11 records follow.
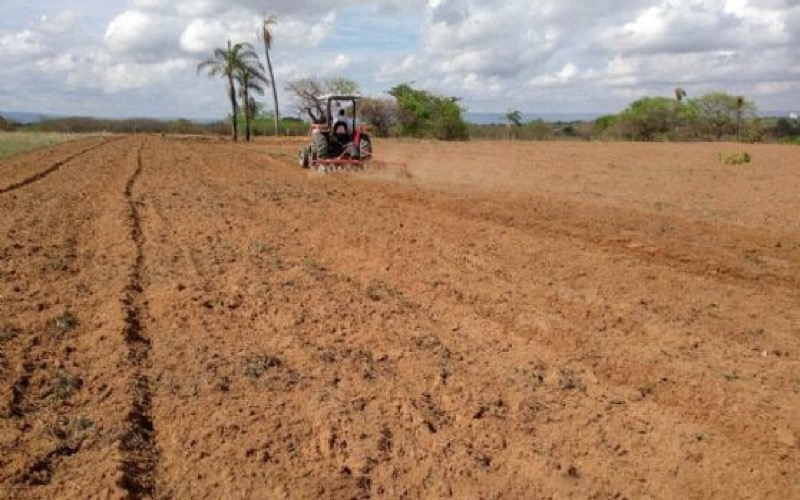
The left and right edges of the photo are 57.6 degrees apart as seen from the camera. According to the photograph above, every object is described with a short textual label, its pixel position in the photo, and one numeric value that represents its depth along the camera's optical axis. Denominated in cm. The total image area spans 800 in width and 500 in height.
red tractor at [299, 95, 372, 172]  1853
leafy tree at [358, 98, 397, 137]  5691
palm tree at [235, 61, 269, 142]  4938
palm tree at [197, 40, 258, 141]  4866
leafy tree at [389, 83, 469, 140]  5562
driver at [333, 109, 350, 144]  1910
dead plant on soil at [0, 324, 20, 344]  566
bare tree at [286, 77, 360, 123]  5347
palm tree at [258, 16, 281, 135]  5350
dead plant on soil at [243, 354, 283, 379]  508
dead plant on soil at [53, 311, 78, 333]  593
